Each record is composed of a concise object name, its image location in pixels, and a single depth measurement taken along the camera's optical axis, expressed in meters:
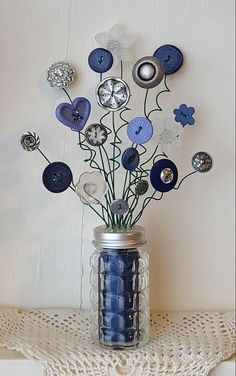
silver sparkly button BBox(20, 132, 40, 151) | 0.92
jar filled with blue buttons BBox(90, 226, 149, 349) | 0.90
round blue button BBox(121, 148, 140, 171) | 0.91
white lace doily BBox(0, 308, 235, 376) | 0.86
